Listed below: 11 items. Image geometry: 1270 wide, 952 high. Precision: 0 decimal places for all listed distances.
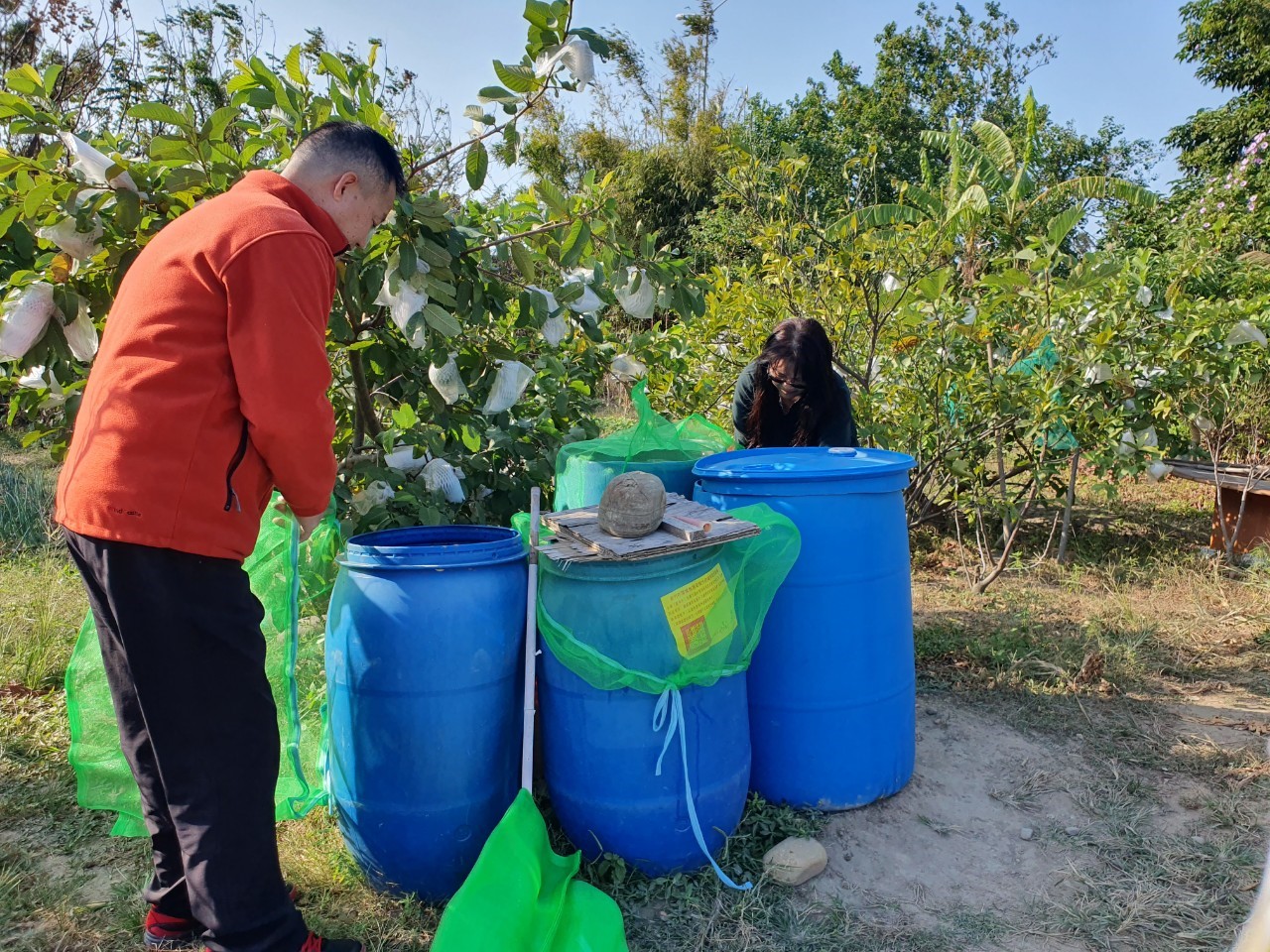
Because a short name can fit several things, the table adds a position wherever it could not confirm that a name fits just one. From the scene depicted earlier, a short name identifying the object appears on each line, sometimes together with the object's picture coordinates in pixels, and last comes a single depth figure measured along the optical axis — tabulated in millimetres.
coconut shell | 2070
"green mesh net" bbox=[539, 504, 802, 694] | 1987
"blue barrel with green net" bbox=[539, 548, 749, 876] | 1998
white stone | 2104
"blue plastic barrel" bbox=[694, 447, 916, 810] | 2318
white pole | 1954
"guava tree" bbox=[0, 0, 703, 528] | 2238
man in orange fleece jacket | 1568
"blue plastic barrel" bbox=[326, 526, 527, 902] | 1953
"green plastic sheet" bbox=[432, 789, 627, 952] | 1602
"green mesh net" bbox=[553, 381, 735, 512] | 2592
